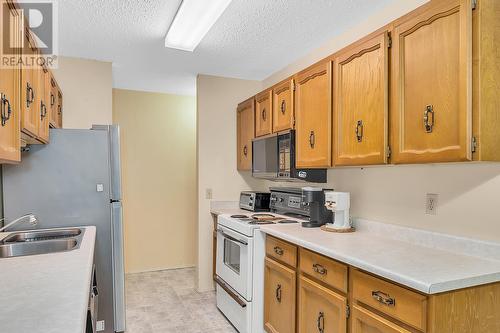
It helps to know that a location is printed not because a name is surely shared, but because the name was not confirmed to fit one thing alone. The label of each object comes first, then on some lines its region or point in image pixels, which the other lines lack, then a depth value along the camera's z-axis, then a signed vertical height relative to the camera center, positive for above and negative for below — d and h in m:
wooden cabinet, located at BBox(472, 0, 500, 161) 1.33 +0.36
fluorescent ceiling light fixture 2.02 +1.00
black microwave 2.65 +0.02
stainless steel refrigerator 2.24 -0.20
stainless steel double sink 1.86 -0.48
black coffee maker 2.40 -0.34
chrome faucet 1.99 -0.35
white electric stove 2.43 -0.87
